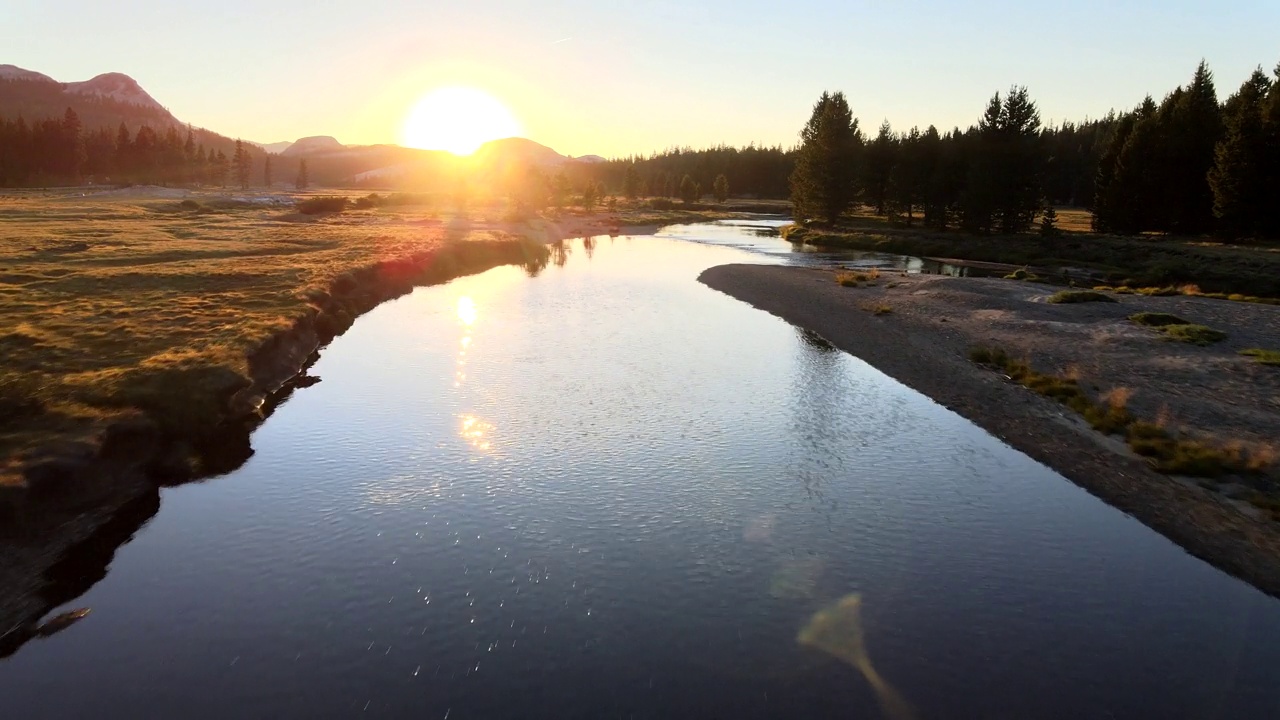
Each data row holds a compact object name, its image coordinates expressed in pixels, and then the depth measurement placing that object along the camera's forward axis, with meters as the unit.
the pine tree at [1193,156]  82.88
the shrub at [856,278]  60.16
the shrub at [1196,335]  34.19
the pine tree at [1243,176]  70.81
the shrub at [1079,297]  46.47
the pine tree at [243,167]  189.50
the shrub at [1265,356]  29.92
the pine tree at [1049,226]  89.06
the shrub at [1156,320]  38.12
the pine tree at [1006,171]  94.94
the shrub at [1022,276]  62.47
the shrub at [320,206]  113.88
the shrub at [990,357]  35.27
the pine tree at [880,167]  130.62
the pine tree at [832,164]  117.25
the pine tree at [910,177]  115.62
